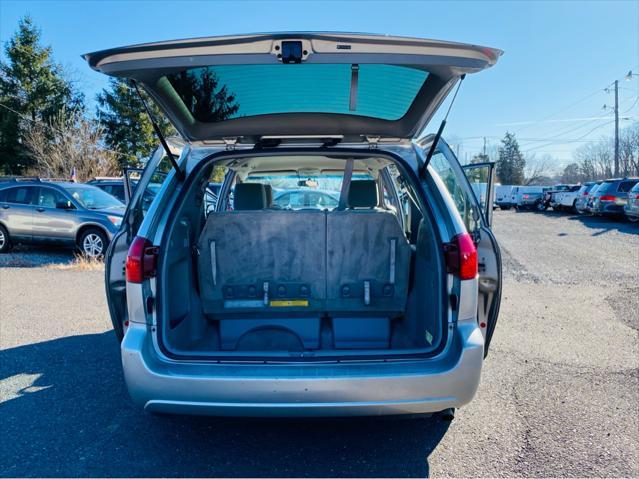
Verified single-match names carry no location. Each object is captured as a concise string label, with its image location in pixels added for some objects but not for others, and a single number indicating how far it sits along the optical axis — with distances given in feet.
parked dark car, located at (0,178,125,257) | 31.65
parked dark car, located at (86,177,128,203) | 47.19
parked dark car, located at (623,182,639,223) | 50.26
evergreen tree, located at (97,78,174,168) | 104.01
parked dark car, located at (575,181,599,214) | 71.55
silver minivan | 7.37
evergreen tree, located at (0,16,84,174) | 99.40
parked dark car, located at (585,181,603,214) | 66.54
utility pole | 121.80
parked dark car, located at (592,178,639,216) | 60.13
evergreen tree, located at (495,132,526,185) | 245.86
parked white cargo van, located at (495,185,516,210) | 113.39
